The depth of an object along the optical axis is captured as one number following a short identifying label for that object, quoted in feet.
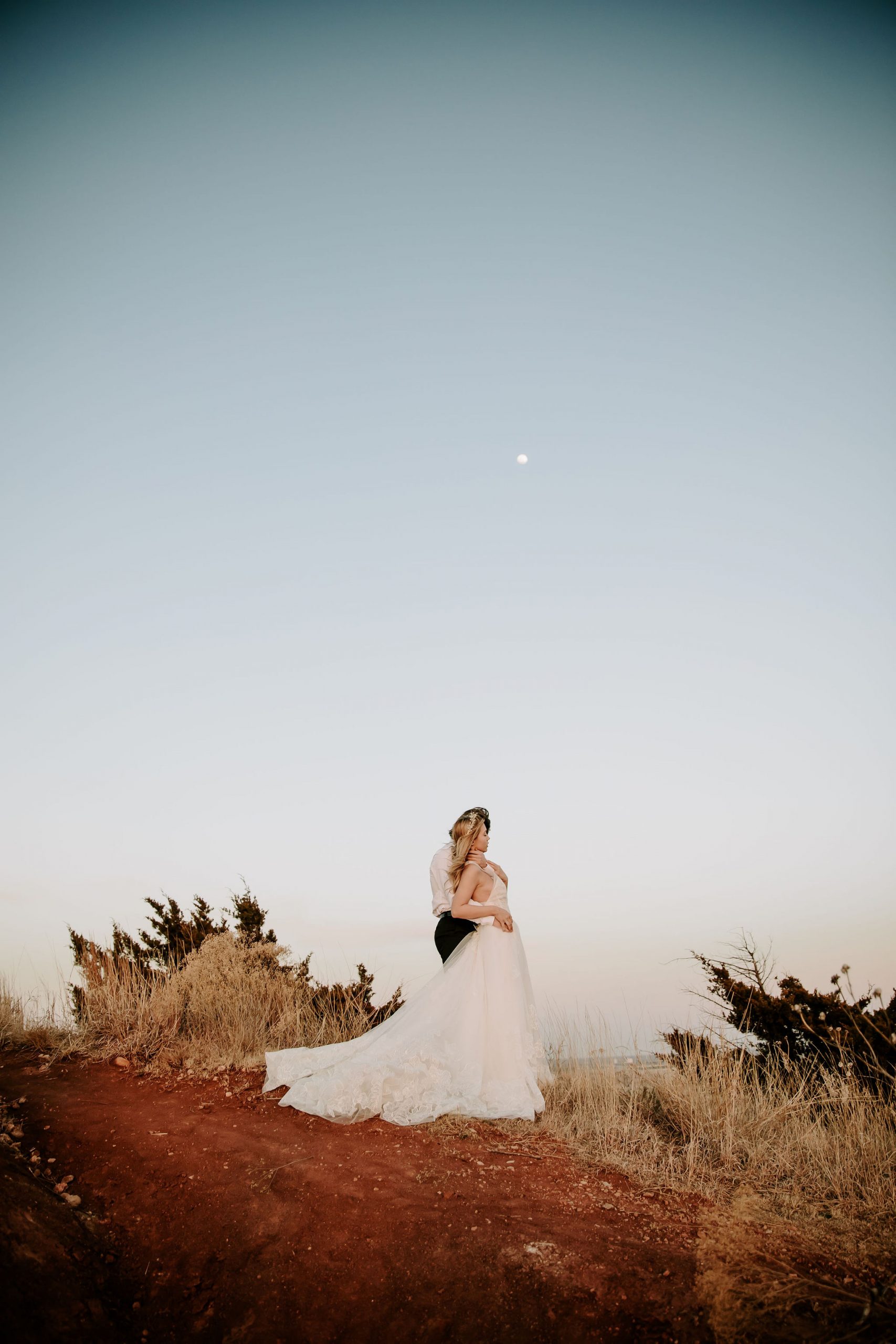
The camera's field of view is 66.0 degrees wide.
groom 22.16
